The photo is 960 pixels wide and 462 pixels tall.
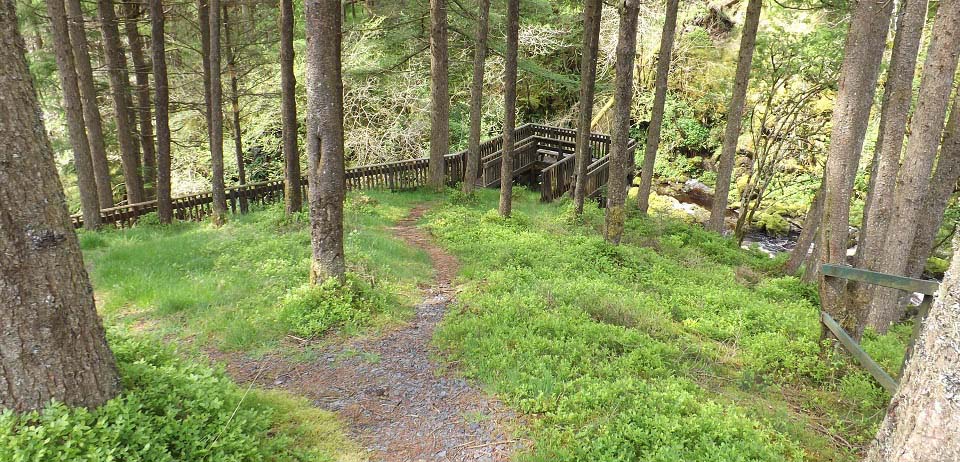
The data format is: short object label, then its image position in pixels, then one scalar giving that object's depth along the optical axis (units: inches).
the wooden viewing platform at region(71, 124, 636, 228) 622.9
